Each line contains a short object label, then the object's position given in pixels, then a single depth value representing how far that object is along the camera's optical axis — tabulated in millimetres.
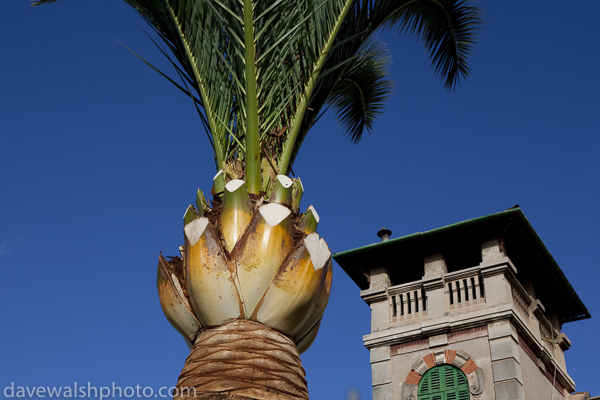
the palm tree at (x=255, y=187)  5180
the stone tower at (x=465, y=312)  16609
